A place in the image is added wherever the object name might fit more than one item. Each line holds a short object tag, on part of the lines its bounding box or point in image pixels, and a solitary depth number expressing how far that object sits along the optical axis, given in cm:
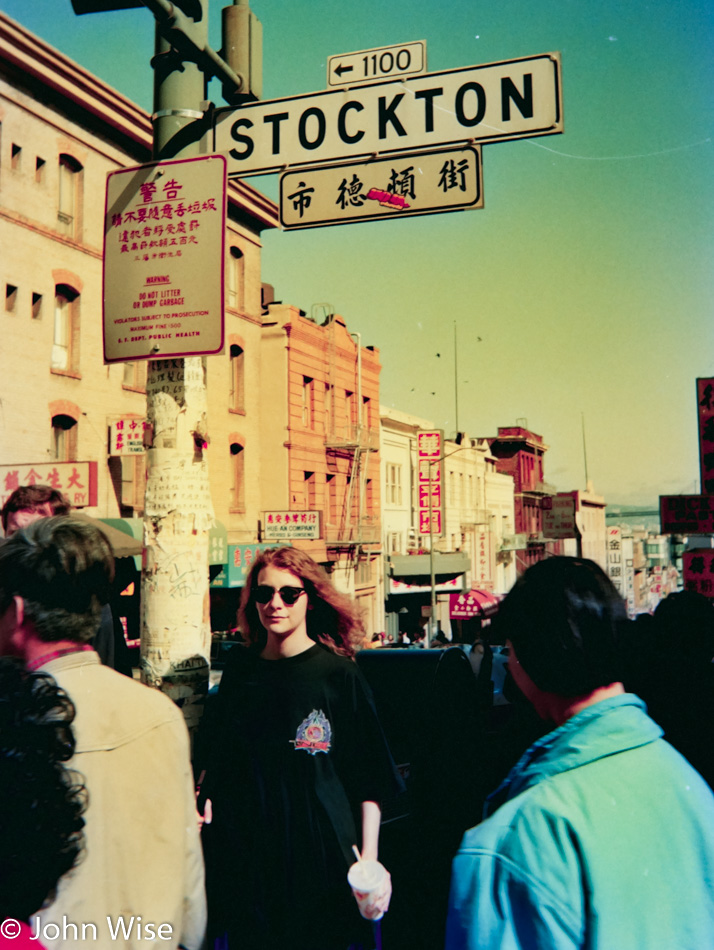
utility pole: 340
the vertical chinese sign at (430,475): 3647
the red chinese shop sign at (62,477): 1609
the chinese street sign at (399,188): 408
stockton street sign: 404
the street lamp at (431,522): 2954
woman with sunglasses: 288
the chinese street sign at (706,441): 1420
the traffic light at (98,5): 363
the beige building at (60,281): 1773
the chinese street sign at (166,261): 351
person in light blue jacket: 143
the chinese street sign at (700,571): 1467
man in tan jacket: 189
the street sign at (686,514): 1416
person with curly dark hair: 172
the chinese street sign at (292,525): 2622
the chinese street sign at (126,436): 1961
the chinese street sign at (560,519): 6381
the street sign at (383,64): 427
